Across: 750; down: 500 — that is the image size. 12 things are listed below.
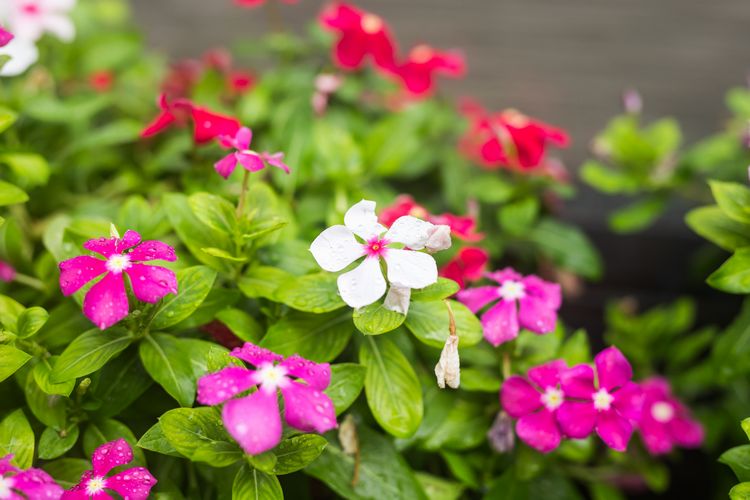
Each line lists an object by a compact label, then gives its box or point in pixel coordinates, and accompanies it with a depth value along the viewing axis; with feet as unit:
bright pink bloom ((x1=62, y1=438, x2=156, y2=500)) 1.68
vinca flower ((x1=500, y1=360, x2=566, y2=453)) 1.79
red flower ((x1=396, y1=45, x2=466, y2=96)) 2.26
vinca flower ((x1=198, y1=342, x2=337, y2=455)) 1.61
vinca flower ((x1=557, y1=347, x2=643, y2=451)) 1.77
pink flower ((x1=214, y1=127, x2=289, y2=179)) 1.76
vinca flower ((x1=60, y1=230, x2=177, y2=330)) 1.69
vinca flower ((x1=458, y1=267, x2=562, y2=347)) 1.82
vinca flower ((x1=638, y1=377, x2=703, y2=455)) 1.98
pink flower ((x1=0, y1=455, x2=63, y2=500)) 1.61
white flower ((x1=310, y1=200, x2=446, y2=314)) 1.71
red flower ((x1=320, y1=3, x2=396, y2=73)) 2.21
